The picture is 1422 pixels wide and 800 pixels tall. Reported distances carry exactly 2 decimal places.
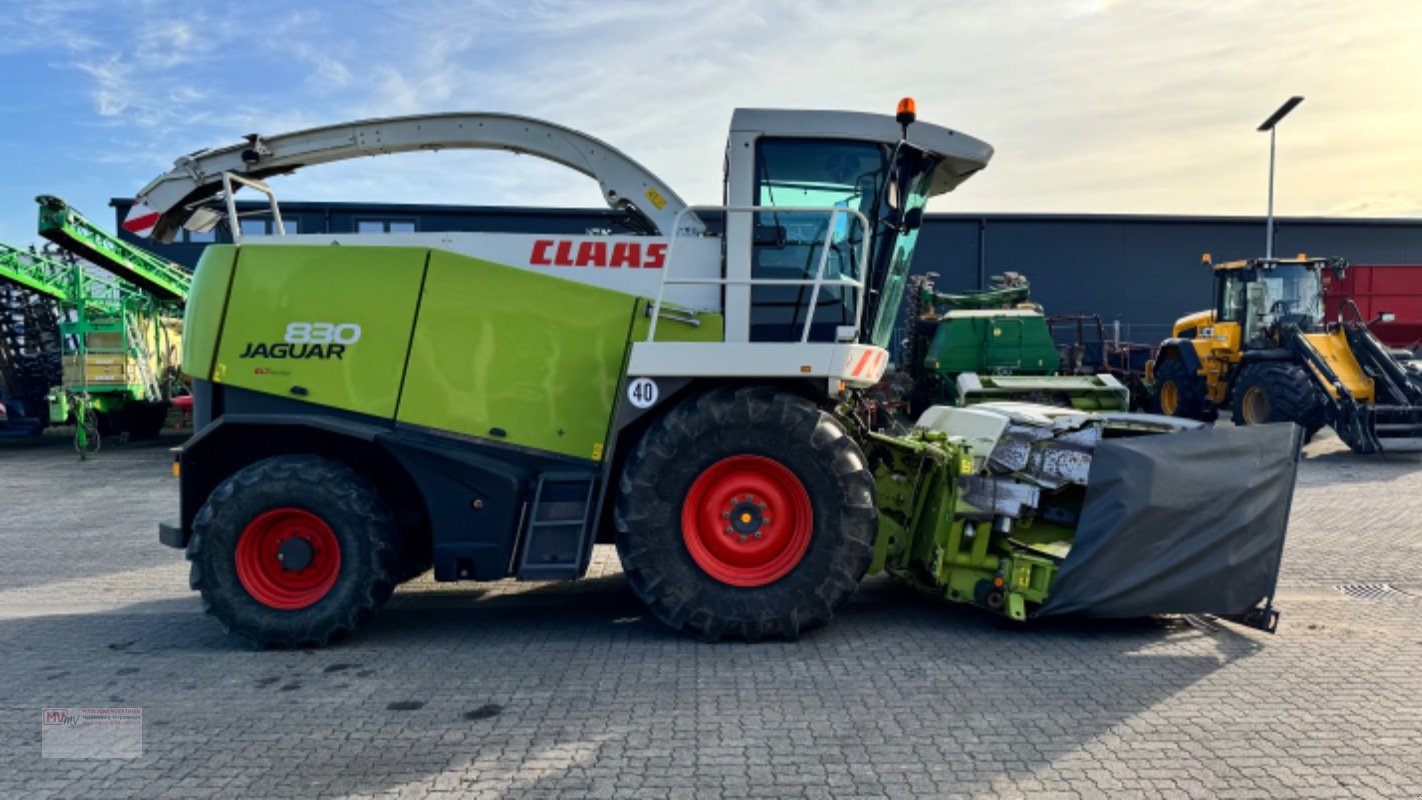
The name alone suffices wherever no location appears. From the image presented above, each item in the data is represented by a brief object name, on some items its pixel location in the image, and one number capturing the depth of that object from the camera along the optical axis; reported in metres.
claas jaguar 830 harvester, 4.77
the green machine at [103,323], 14.73
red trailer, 18.33
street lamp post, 21.41
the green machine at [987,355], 12.67
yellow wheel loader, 12.11
